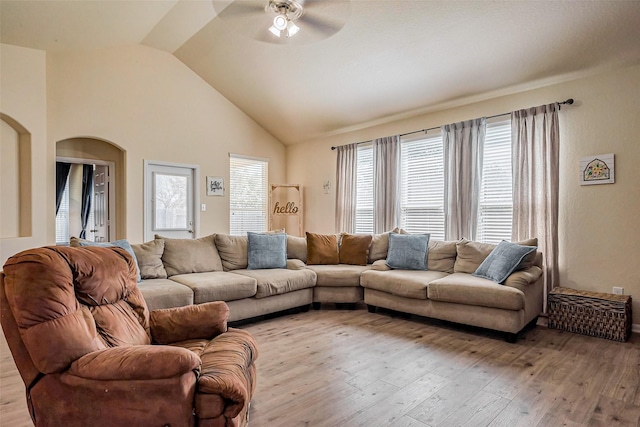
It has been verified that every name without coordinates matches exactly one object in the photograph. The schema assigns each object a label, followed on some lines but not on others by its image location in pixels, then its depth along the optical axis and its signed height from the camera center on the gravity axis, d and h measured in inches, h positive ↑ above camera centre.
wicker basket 125.5 -37.3
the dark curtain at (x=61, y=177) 265.6 +28.1
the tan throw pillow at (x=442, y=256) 168.5 -20.8
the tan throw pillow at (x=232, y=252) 169.8 -18.9
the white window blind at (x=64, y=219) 275.4 -4.3
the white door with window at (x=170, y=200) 216.1 +8.6
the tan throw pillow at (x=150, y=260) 142.5 -18.9
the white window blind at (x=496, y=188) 167.8 +12.2
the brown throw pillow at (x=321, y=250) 189.8 -19.8
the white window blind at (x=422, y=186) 194.2 +15.3
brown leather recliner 53.1 -23.9
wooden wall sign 271.4 +4.0
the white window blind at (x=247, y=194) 256.1 +14.2
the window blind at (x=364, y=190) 229.1 +14.9
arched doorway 209.9 +17.2
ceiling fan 111.0 +67.9
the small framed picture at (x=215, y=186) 240.5 +19.0
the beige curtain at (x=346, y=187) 235.9 +17.5
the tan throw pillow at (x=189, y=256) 152.9 -19.2
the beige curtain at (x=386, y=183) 210.7 +17.9
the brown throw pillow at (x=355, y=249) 189.9 -19.6
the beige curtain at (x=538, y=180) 150.5 +14.6
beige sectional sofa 128.7 -28.2
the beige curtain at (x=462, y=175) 175.3 +19.3
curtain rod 148.6 +46.8
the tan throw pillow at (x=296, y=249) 190.4 -19.4
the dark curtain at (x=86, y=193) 280.7 +16.4
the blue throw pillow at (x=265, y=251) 170.9 -18.6
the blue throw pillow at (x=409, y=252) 171.5 -19.2
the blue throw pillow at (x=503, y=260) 135.8 -18.8
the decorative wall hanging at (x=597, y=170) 139.6 +17.4
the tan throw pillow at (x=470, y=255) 156.6 -18.7
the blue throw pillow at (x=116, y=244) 125.3 -11.2
